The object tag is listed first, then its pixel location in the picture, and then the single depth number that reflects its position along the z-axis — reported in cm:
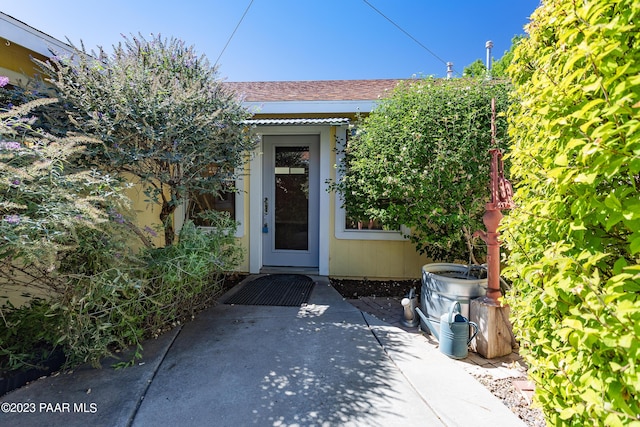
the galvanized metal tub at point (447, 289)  326
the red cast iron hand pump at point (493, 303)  298
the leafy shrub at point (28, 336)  256
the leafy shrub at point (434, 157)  358
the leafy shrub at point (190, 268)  328
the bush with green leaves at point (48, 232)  206
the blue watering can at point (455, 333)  300
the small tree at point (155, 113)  326
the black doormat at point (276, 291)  448
